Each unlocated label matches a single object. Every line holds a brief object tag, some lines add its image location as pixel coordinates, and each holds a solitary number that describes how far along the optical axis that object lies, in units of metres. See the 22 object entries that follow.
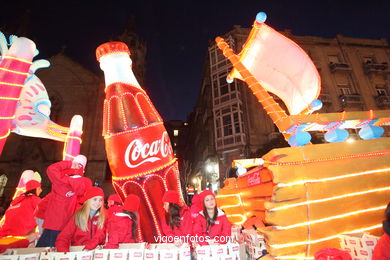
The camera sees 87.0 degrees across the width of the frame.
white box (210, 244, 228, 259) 2.89
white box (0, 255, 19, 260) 2.62
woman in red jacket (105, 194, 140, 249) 3.44
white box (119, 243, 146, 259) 2.82
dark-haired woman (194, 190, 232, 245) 3.98
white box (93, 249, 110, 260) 2.78
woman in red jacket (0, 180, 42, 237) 4.61
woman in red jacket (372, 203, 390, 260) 2.26
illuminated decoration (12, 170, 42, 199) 6.41
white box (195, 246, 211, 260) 2.87
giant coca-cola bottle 4.31
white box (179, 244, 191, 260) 2.83
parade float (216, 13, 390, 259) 2.71
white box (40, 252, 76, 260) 2.69
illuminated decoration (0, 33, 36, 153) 3.50
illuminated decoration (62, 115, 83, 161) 5.42
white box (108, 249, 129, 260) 2.80
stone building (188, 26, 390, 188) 18.97
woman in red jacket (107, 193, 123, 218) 4.02
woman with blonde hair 3.17
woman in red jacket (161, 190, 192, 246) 3.97
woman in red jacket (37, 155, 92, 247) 3.65
